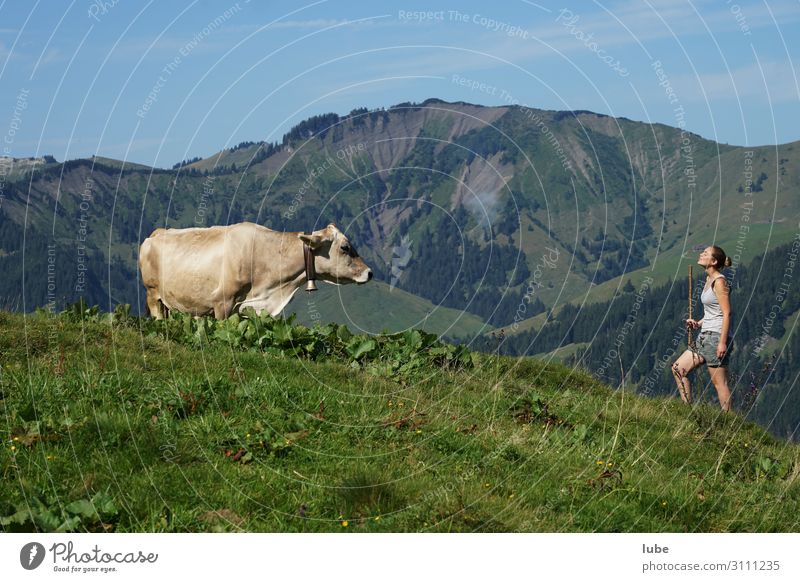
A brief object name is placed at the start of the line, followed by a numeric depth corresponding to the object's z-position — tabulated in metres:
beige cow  22.08
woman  17.50
